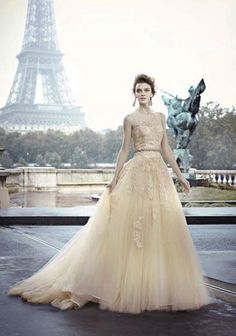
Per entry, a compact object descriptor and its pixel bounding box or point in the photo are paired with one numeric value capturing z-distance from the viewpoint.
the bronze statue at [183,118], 21.91
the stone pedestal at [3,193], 12.87
